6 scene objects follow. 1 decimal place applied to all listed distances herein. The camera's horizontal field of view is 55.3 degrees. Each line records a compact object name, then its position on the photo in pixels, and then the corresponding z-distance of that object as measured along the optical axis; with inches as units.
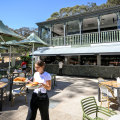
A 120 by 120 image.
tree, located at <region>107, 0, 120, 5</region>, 999.0
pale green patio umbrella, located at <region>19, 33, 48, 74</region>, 275.8
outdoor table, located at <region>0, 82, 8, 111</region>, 143.3
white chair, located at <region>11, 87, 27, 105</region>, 166.7
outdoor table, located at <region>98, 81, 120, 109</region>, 141.5
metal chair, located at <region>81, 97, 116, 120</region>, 100.7
